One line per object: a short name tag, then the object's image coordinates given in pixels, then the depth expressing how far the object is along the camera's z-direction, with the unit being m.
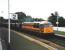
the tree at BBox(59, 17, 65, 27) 33.86
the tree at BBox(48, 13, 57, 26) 34.54
